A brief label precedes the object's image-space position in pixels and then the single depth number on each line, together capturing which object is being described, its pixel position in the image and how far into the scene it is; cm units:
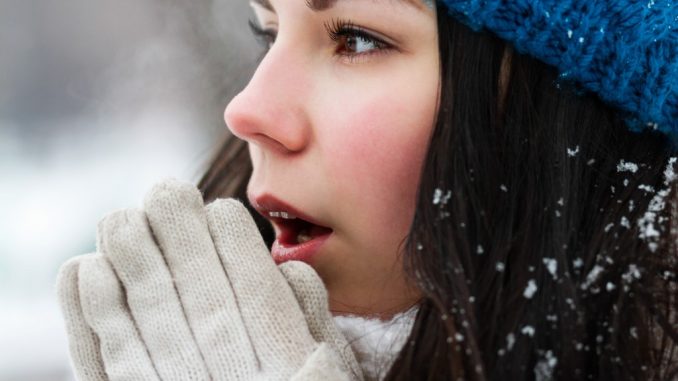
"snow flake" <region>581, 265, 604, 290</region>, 51
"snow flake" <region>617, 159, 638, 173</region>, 53
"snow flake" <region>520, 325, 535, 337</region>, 50
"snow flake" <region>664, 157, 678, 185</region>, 54
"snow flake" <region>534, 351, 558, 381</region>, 50
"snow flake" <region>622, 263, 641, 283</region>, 52
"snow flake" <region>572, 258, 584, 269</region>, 52
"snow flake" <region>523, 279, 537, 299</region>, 51
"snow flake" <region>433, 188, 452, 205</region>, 52
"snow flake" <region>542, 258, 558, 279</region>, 51
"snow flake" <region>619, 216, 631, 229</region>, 52
